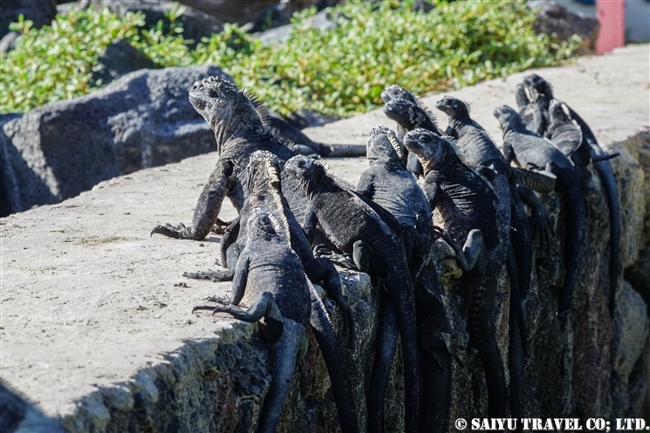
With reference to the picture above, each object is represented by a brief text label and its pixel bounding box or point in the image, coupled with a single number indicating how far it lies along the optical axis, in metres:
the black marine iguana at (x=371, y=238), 8.05
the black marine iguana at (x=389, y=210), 7.91
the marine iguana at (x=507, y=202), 10.40
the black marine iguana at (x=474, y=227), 9.67
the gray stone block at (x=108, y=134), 15.70
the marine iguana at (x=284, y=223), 7.54
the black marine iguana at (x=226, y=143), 9.25
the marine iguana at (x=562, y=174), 12.09
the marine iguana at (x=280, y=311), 6.47
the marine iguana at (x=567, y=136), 12.71
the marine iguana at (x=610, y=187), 13.12
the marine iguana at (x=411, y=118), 11.07
